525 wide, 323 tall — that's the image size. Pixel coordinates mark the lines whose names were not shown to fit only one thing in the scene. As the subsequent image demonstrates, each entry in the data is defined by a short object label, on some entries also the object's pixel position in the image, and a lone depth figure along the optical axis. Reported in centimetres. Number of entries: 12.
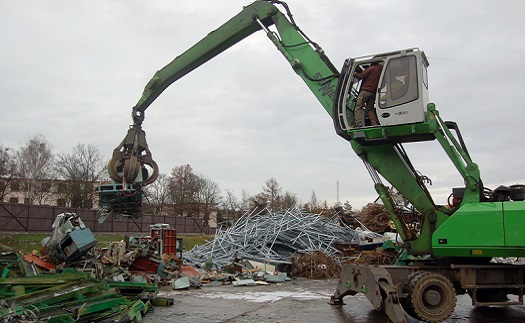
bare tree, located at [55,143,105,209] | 4813
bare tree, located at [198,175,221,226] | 6138
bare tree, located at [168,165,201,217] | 5966
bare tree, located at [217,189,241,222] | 6525
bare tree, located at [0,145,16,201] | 4600
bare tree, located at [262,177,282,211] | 6462
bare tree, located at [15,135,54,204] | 5294
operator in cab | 797
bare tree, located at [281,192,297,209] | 6024
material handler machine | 721
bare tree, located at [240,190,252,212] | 6814
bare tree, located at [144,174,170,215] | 6153
